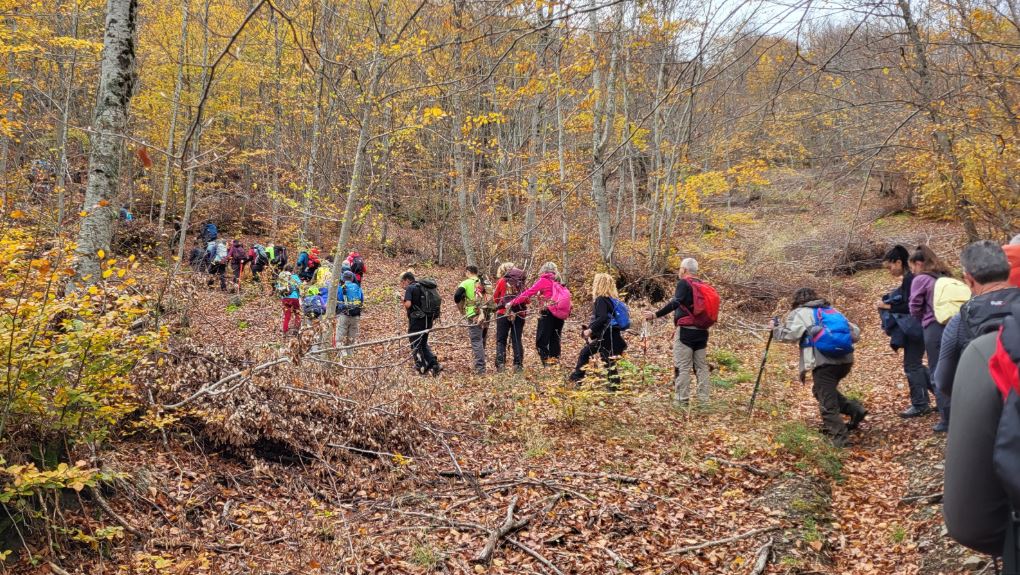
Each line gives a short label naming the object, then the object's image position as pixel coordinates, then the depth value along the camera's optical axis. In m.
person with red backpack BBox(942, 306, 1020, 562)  1.51
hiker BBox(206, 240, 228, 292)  15.21
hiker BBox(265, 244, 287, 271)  14.75
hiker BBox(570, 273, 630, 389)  7.85
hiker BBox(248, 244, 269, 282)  15.15
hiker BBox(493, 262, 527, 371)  8.68
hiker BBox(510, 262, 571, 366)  8.40
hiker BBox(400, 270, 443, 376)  9.05
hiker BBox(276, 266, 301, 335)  9.10
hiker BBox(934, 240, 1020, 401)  3.47
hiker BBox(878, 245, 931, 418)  6.53
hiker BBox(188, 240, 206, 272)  15.07
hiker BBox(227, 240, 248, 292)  15.41
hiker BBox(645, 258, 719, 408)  6.98
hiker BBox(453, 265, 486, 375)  9.01
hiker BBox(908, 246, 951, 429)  5.91
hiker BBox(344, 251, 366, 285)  10.84
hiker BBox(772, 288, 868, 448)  6.08
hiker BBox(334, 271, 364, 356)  9.30
